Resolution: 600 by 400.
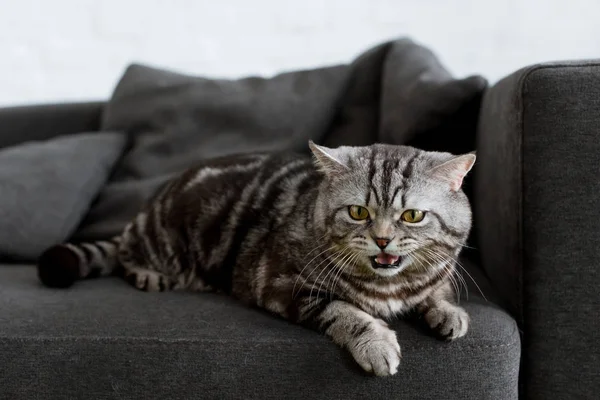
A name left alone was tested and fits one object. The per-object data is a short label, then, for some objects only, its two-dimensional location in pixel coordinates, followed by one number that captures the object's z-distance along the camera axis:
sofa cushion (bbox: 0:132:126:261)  1.65
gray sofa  0.98
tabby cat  1.04
